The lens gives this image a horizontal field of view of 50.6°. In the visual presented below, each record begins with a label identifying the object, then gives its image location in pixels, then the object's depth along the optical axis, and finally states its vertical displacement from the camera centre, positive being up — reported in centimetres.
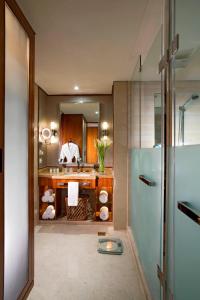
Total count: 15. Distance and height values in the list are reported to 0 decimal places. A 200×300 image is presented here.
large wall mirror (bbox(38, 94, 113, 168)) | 393 +46
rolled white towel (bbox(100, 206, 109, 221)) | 346 -103
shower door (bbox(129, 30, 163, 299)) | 155 -15
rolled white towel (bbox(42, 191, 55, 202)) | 353 -78
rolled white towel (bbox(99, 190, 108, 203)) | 345 -75
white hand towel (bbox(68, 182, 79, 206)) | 342 -68
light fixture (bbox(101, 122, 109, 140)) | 391 +37
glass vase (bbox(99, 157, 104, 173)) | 371 -23
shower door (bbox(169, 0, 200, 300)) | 95 -1
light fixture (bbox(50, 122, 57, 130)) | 401 +49
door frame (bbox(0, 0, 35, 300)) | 161 +9
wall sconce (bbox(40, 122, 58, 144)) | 383 +31
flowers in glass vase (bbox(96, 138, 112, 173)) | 370 +2
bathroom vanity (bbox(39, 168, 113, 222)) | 349 -57
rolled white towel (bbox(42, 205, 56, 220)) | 352 -103
